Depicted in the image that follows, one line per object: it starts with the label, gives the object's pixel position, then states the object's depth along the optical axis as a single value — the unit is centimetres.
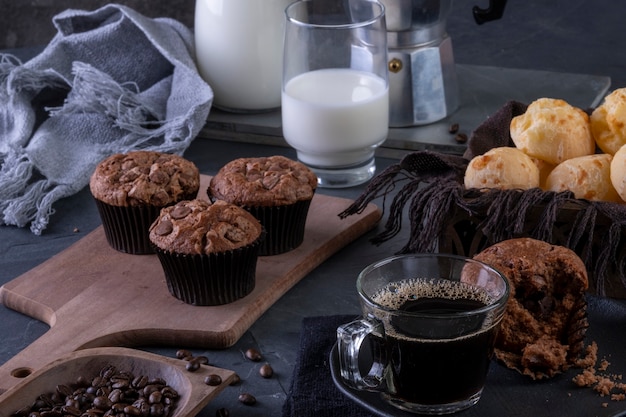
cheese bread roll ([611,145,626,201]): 89
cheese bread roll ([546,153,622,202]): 91
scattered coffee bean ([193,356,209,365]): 85
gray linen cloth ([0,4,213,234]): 113
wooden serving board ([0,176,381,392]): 90
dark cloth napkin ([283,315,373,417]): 81
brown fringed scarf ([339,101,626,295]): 88
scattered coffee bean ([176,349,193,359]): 88
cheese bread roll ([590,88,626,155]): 93
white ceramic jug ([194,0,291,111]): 118
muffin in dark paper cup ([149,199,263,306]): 92
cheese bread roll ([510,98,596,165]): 94
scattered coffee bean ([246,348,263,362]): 89
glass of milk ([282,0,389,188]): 108
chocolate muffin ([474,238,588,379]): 84
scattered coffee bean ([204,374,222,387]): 81
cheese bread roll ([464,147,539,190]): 92
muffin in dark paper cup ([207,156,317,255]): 99
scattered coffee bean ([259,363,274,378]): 87
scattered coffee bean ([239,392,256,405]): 85
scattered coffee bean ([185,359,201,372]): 82
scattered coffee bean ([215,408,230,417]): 83
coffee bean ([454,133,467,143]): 115
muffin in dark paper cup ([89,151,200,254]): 100
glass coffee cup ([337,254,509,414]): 79
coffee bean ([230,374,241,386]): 83
